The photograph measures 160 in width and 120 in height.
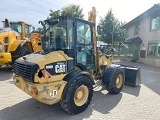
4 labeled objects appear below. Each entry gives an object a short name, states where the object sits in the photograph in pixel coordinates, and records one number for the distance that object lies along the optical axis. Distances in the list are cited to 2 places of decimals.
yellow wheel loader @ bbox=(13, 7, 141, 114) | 2.84
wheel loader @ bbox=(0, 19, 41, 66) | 6.34
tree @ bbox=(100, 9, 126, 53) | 21.03
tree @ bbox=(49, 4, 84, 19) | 21.07
